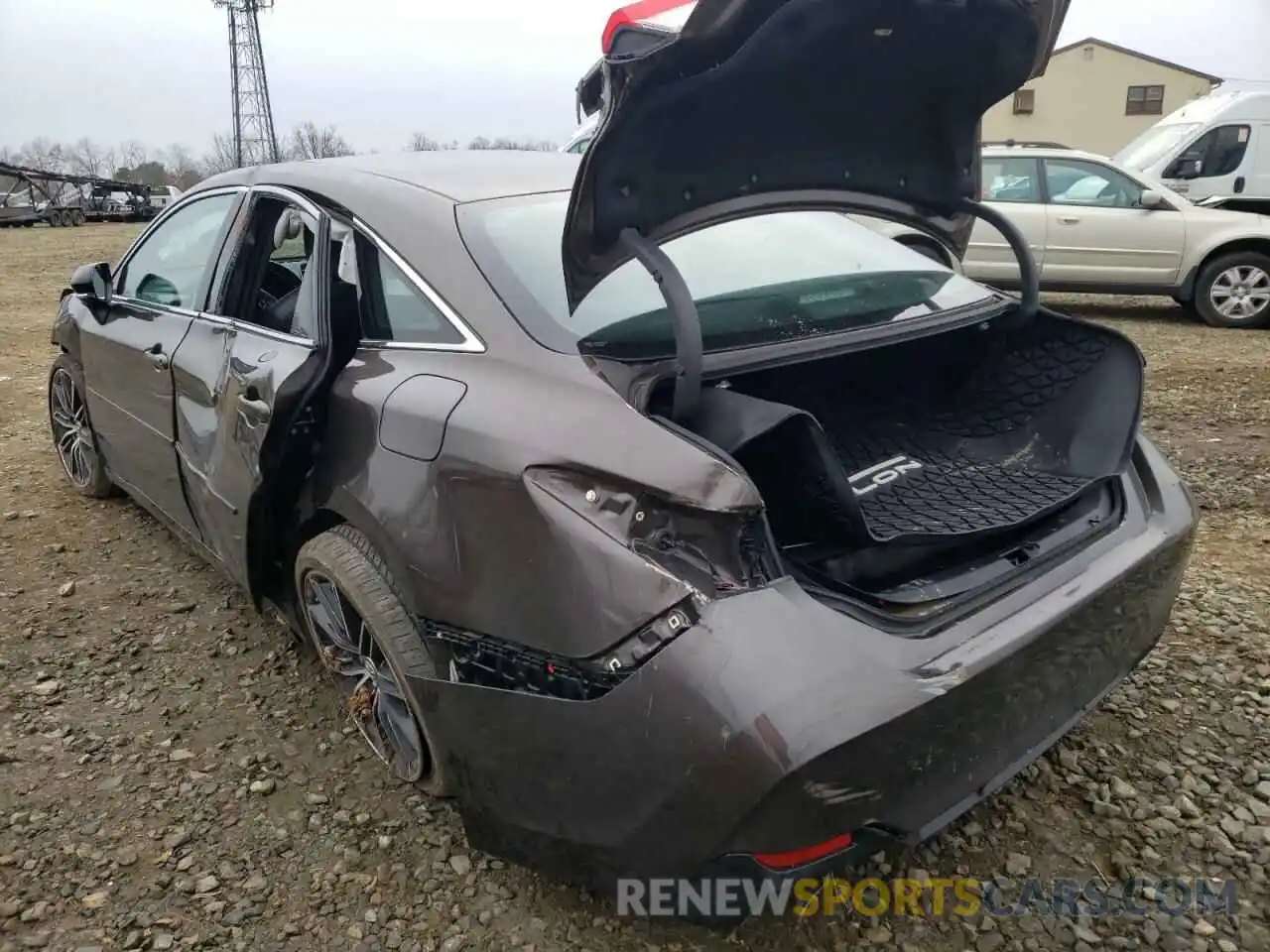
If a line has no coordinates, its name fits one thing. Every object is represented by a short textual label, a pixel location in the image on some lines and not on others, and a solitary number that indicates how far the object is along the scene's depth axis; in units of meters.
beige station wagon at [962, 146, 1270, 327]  7.95
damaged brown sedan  1.54
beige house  34.66
